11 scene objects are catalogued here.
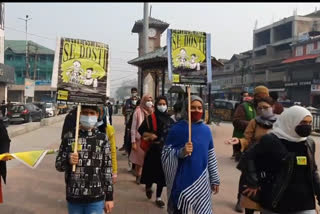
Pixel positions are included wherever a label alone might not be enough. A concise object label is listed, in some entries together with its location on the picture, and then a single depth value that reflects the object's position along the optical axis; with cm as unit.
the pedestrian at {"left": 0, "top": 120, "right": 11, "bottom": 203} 413
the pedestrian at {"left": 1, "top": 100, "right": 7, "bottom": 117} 2336
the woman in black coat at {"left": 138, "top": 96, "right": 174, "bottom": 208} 592
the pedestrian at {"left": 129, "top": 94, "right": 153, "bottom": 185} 688
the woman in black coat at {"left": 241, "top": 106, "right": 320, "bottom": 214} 310
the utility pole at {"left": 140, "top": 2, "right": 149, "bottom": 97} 1591
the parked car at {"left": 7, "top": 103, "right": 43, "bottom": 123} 2353
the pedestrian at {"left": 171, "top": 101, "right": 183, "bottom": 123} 541
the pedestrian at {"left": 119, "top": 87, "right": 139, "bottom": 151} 1043
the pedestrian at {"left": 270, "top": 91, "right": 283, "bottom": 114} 526
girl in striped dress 378
